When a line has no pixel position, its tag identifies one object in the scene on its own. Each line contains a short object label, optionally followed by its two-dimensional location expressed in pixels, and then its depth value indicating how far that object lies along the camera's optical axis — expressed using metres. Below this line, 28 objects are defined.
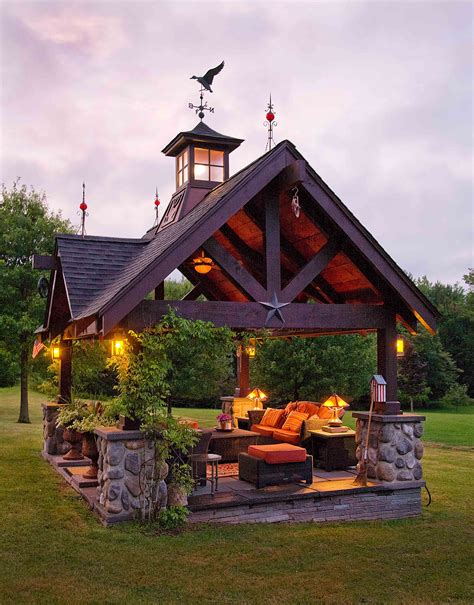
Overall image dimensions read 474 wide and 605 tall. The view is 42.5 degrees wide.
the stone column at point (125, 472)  7.89
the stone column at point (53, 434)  12.72
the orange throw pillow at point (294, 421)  12.12
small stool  8.83
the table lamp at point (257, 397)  15.29
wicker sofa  11.83
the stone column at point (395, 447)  9.38
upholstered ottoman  8.98
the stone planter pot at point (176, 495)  8.12
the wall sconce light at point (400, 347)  9.91
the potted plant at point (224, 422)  12.20
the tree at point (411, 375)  33.38
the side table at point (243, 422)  14.47
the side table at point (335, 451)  10.94
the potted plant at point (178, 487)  8.11
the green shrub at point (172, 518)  7.81
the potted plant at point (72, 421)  10.65
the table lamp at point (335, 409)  11.56
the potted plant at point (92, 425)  8.73
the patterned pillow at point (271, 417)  13.34
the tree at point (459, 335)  41.78
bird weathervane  11.61
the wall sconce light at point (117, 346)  8.70
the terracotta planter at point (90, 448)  9.76
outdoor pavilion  8.17
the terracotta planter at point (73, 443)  11.84
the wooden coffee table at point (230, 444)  11.76
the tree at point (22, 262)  19.78
